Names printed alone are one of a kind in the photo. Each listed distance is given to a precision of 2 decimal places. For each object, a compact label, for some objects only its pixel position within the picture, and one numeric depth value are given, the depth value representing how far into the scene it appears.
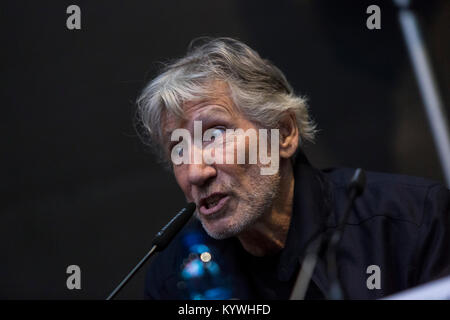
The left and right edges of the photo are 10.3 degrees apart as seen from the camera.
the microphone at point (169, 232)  2.51
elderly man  2.59
